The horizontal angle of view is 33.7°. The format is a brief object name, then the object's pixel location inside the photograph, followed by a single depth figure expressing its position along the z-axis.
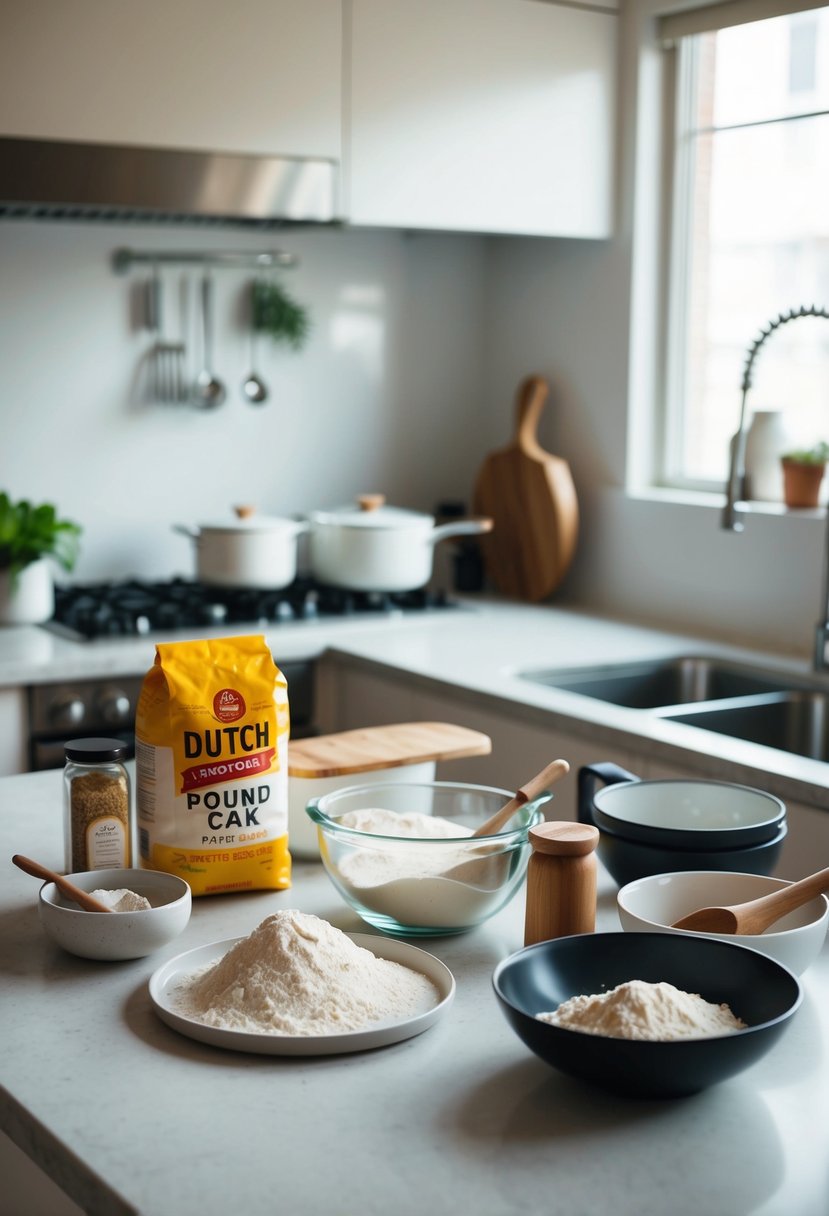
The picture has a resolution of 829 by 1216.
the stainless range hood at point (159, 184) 2.38
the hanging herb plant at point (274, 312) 3.12
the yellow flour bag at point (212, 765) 1.27
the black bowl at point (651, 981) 0.89
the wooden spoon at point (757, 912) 1.09
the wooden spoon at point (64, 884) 1.16
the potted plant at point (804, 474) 2.56
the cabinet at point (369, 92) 2.38
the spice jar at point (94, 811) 1.28
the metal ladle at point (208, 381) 3.07
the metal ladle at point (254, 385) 3.14
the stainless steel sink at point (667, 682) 2.50
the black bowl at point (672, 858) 1.24
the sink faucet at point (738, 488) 2.40
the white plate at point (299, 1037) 0.99
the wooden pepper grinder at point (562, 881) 1.12
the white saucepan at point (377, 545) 2.84
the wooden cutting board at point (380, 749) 1.45
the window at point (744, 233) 2.66
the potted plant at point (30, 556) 2.66
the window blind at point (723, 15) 2.58
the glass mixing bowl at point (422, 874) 1.20
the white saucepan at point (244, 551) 2.78
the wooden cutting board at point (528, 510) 3.05
